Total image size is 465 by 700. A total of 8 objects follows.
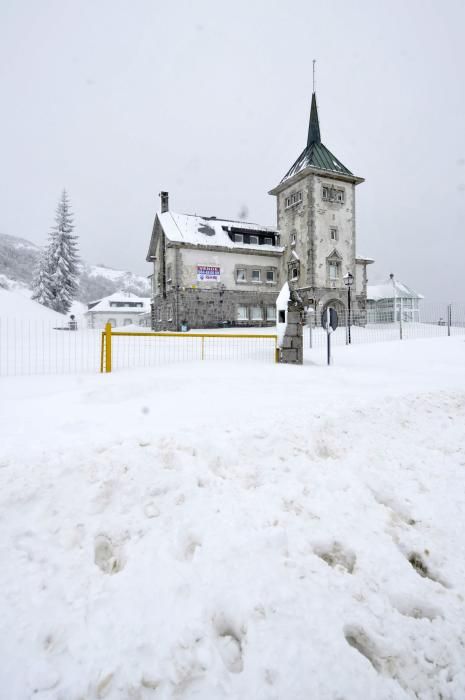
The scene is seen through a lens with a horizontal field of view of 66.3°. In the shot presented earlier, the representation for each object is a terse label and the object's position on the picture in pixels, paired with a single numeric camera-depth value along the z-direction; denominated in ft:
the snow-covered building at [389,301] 131.23
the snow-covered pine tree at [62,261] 117.60
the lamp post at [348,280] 61.44
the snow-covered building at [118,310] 218.75
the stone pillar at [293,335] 36.37
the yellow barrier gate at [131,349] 29.69
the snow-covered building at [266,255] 93.56
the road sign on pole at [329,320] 35.60
